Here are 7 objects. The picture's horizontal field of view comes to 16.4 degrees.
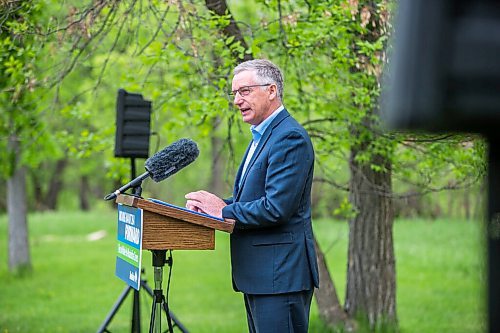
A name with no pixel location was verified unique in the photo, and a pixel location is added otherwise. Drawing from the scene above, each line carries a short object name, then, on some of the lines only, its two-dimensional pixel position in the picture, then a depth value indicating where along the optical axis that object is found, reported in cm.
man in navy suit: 791
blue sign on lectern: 802
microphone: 798
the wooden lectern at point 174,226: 782
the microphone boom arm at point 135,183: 798
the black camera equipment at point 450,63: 246
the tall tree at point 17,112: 1368
